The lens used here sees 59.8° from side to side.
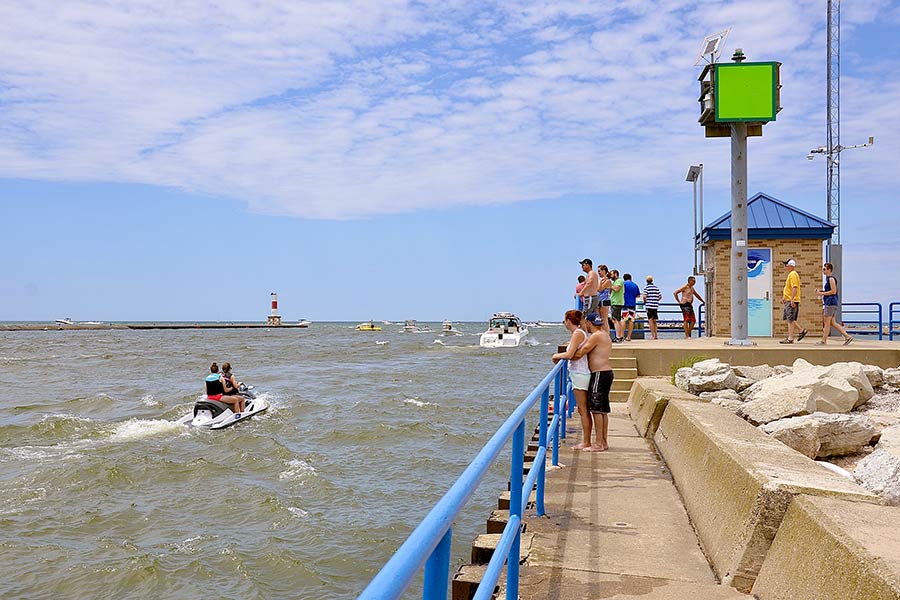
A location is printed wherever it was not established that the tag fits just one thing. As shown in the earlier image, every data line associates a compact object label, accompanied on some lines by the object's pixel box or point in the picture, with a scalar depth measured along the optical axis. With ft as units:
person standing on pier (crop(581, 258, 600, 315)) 41.50
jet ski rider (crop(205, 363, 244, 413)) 60.75
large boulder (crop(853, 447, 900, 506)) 12.84
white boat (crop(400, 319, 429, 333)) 396.16
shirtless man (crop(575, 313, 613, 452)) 25.71
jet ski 58.29
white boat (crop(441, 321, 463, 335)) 286.66
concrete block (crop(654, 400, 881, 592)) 12.41
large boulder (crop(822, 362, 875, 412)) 29.40
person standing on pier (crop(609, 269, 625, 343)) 55.11
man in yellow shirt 47.60
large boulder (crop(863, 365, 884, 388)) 34.35
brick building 57.98
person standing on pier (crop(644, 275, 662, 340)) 60.80
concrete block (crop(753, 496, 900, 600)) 8.76
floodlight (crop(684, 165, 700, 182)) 60.54
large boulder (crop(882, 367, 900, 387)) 34.27
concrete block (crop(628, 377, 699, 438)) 27.91
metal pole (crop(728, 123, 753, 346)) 44.42
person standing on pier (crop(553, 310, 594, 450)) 25.58
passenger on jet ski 62.46
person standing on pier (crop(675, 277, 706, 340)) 62.34
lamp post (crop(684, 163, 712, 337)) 60.64
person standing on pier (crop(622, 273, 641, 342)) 56.85
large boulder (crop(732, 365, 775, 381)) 36.73
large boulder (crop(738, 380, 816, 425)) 25.89
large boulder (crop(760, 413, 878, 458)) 21.33
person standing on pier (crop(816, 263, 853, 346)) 46.19
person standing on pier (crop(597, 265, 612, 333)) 47.03
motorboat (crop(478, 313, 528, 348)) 186.70
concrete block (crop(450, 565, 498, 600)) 13.35
